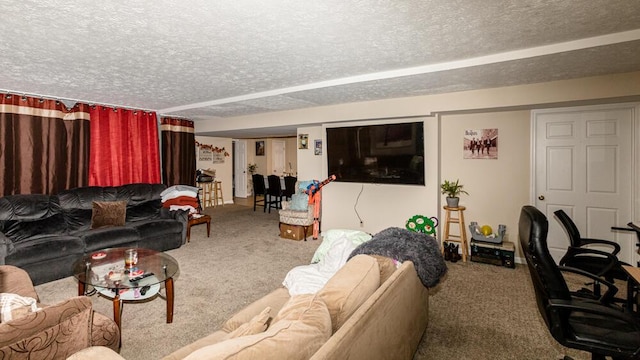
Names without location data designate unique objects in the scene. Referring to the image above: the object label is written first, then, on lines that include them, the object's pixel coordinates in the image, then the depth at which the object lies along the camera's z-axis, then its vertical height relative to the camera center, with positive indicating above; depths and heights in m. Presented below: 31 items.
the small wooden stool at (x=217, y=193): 8.30 -0.50
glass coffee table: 2.42 -0.87
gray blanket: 2.06 -0.55
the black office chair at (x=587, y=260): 2.48 -0.80
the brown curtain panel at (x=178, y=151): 6.26 +0.51
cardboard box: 5.05 -0.98
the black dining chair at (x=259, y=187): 7.66 -0.32
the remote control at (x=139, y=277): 2.53 -0.88
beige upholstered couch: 1.00 -0.61
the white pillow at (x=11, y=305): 1.35 -0.61
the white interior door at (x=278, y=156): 10.25 +0.63
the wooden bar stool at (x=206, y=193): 7.93 -0.49
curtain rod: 4.11 +1.17
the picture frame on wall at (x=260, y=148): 10.22 +0.92
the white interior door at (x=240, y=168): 9.92 +0.23
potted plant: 4.16 -0.25
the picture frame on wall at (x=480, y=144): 4.13 +0.42
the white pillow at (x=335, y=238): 2.72 -0.60
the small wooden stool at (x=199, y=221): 4.97 -0.78
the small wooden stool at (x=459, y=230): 4.07 -0.77
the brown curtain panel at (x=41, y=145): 4.16 +0.46
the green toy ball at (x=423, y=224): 4.14 -0.70
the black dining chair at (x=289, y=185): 7.23 -0.26
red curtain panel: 5.06 +0.52
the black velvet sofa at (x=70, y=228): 3.31 -0.70
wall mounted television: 4.39 +0.33
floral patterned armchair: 1.10 -0.61
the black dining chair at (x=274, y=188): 7.29 -0.33
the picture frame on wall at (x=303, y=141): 6.10 +0.68
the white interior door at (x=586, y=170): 3.48 +0.03
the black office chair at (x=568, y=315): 1.54 -0.78
